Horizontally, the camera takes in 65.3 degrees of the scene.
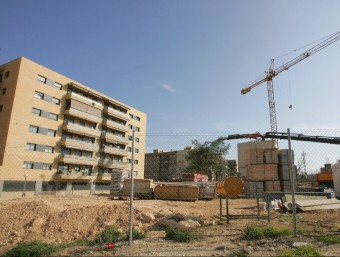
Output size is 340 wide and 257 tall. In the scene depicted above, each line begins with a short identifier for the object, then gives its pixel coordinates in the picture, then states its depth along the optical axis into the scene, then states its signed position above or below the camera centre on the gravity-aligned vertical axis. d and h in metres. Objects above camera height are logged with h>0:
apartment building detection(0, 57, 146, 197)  34.91 +7.70
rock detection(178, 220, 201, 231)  8.34 -1.30
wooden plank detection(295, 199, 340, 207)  12.83 -0.74
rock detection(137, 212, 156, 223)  10.89 -1.40
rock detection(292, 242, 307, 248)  5.88 -1.25
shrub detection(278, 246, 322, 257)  5.04 -1.25
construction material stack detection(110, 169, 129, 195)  24.91 +0.27
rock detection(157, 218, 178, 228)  8.98 -1.32
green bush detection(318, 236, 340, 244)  6.25 -1.22
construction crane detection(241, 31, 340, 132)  68.12 +27.68
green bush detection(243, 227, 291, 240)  6.89 -1.21
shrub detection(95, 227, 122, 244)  7.04 -1.47
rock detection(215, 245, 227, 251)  5.85 -1.37
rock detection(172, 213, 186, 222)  9.47 -1.18
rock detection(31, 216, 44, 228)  11.00 -1.76
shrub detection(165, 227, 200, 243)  6.85 -1.34
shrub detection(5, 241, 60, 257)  6.55 -1.73
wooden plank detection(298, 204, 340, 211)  12.68 -0.95
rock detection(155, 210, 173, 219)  11.38 -1.29
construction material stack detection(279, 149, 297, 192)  17.78 +0.95
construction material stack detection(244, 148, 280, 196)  17.52 +1.03
